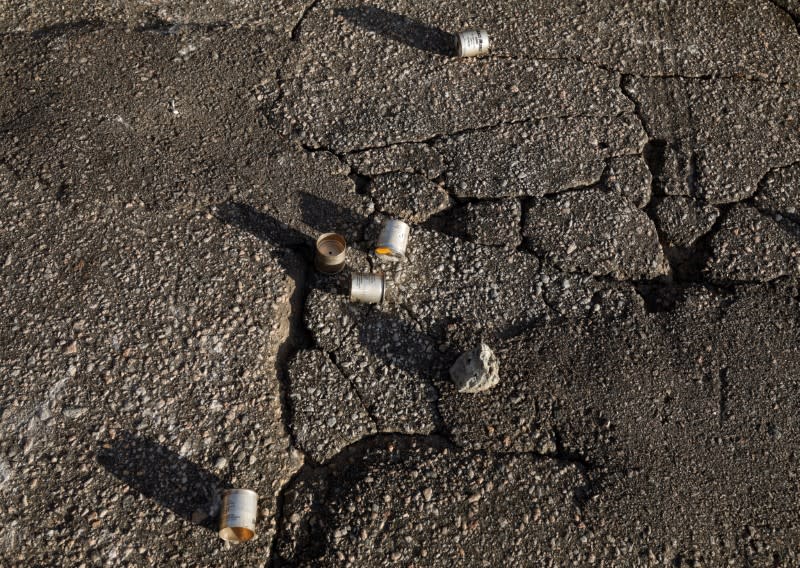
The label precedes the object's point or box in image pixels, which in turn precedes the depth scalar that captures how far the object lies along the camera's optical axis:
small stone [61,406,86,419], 2.75
